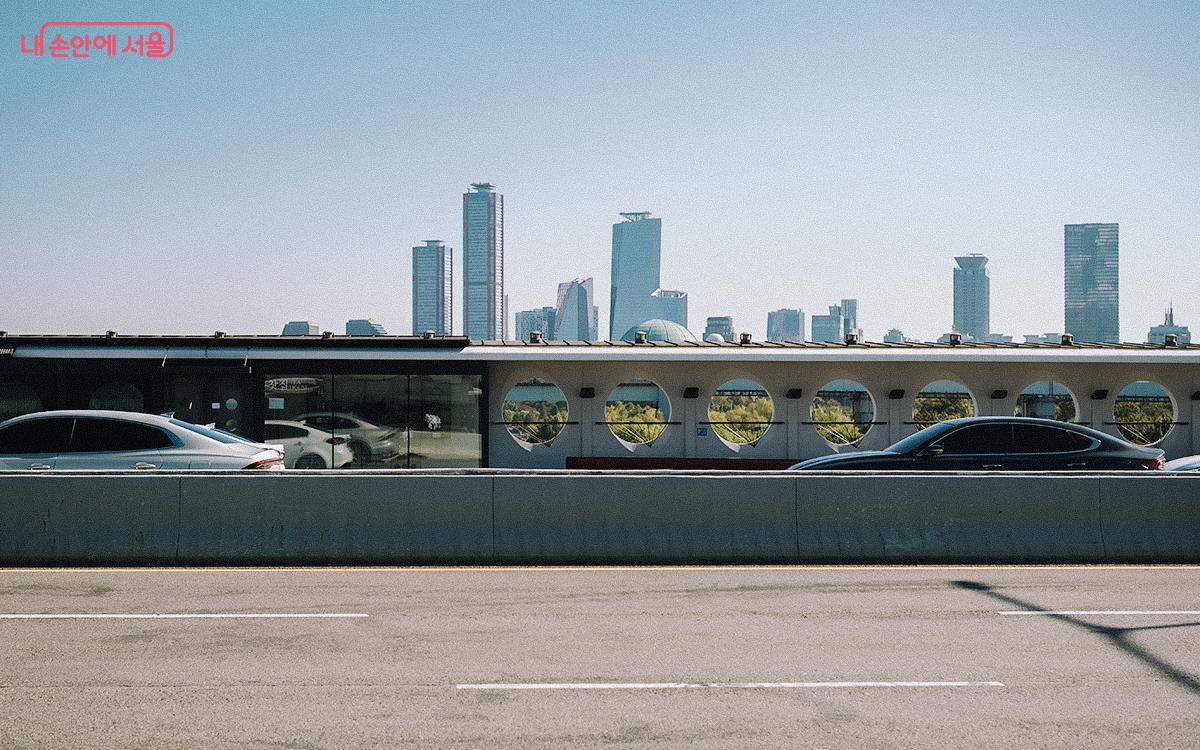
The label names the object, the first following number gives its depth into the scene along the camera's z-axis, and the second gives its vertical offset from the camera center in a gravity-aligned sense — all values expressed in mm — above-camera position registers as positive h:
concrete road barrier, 12062 -1784
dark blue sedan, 15891 -1295
